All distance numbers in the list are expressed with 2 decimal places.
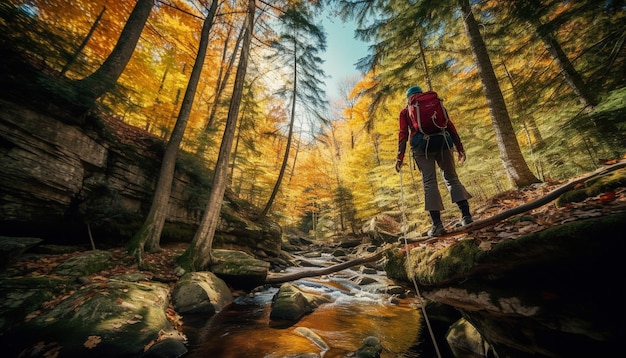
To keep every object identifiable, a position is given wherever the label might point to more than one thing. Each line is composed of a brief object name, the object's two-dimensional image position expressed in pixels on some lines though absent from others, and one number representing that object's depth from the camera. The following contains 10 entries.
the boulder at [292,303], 5.54
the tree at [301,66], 12.86
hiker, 3.55
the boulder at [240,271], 7.21
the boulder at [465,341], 3.64
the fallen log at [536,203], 2.59
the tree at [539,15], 3.84
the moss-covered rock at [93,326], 3.03
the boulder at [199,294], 5.45
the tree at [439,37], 5.15
